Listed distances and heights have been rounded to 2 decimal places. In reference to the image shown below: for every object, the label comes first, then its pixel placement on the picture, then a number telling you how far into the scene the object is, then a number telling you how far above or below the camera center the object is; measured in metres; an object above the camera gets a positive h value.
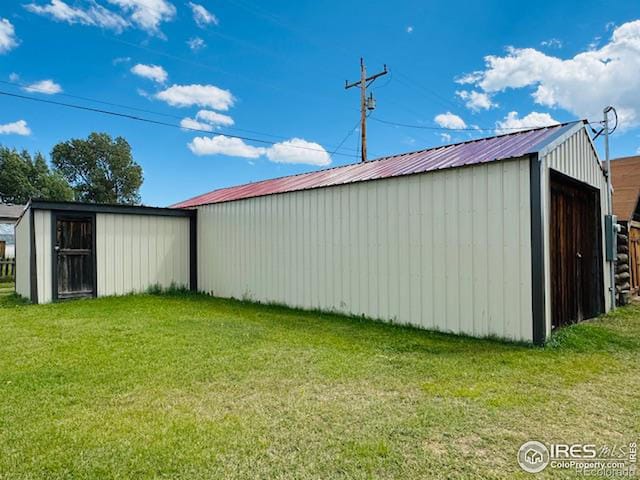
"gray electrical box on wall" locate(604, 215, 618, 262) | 6.49 +0.06
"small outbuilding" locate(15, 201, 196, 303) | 7.42 -0.02
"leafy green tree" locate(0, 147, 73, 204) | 28.41 +5.15
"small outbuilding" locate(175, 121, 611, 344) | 4.46 +0.07
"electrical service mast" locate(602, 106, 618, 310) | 6.33 +0.66
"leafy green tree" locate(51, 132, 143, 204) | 34.19 +7.33
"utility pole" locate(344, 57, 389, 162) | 13.38 +5.10
